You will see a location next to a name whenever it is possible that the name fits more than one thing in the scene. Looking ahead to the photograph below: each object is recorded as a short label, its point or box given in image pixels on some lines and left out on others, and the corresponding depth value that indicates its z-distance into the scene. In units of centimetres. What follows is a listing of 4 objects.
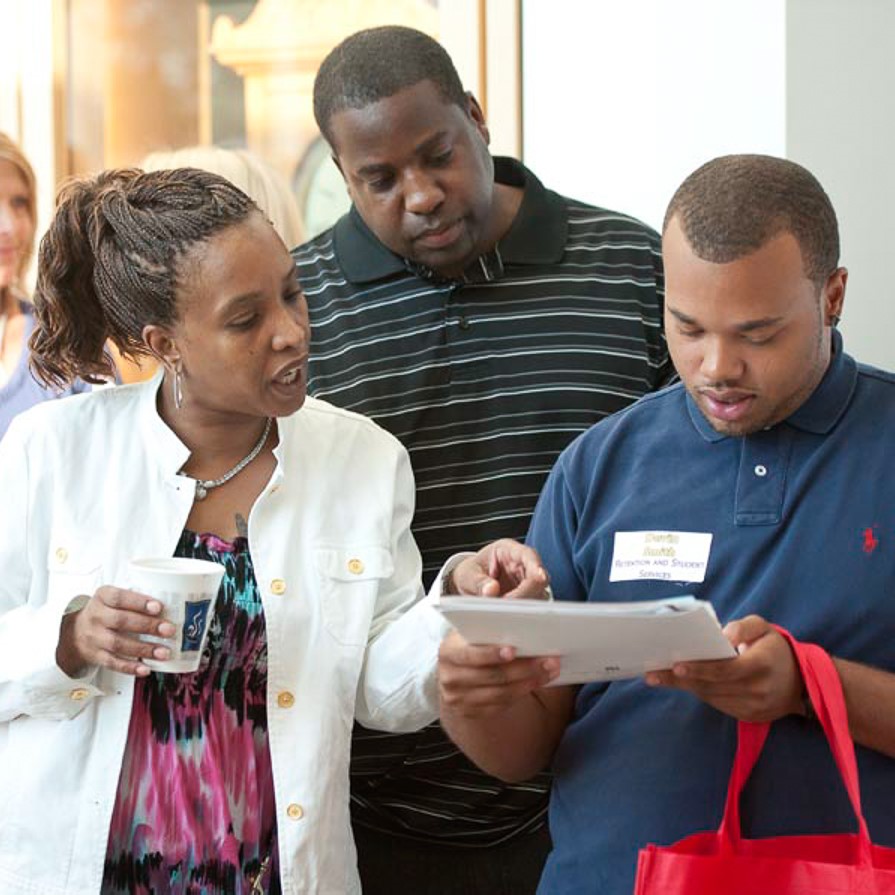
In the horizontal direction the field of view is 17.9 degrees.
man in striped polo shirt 286
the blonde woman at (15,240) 364
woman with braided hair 263
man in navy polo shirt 246
